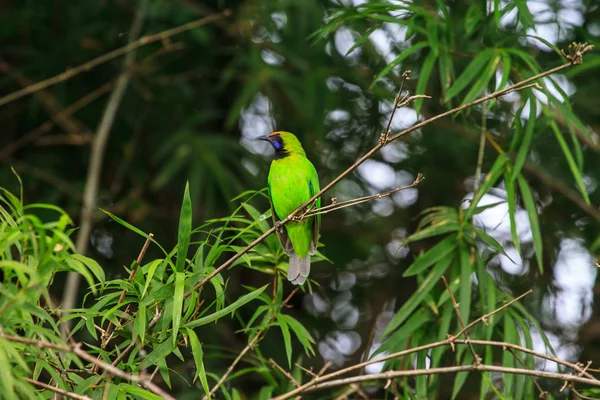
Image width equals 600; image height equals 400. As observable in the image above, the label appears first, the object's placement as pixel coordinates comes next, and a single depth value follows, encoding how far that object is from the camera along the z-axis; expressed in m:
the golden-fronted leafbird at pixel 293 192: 7.53
